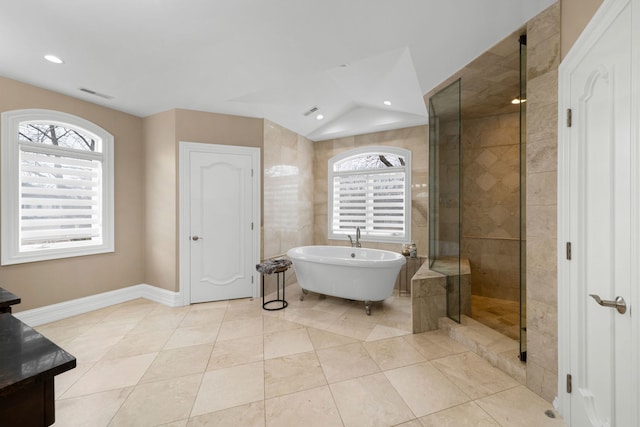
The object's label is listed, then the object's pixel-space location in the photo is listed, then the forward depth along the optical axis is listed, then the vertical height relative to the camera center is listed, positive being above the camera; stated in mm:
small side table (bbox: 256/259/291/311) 3488 -753
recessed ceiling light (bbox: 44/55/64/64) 2400 +1367
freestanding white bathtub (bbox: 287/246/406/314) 3236 -800
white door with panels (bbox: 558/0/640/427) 1111 -64
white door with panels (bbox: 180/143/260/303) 3633 -126
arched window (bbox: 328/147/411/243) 4375 +287
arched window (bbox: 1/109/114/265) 2791 +292
